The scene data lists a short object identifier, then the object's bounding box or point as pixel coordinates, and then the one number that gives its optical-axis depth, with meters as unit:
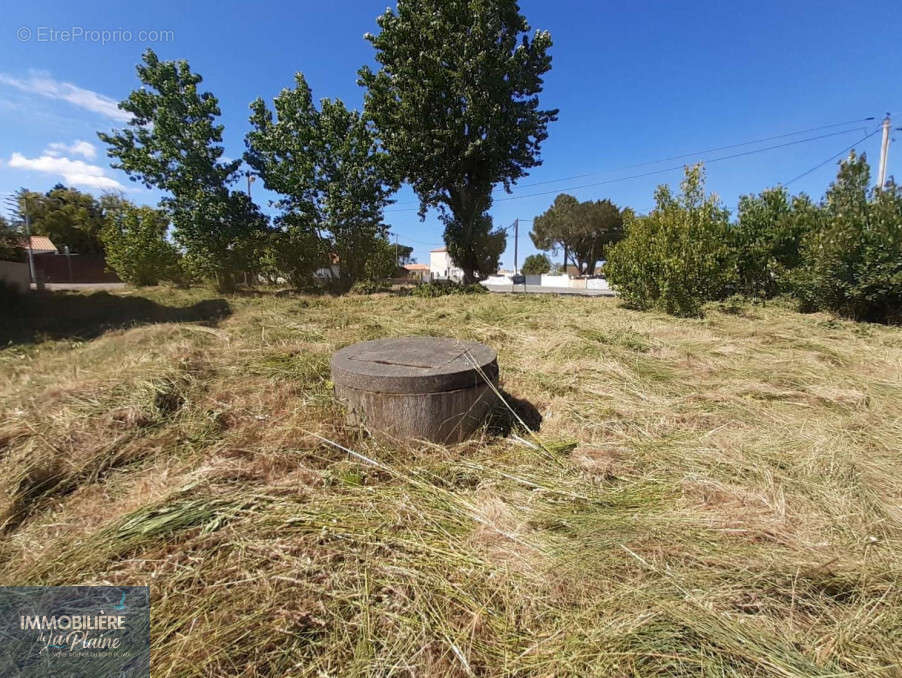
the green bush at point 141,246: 14.41
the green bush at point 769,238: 10.69
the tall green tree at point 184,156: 12.87
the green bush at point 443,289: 14.38
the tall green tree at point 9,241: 10.55
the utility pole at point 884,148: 13.12
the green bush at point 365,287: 14.72
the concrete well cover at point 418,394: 2.33
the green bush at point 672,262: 8.36
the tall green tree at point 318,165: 13.95
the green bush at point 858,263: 7.71
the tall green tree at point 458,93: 12.91
